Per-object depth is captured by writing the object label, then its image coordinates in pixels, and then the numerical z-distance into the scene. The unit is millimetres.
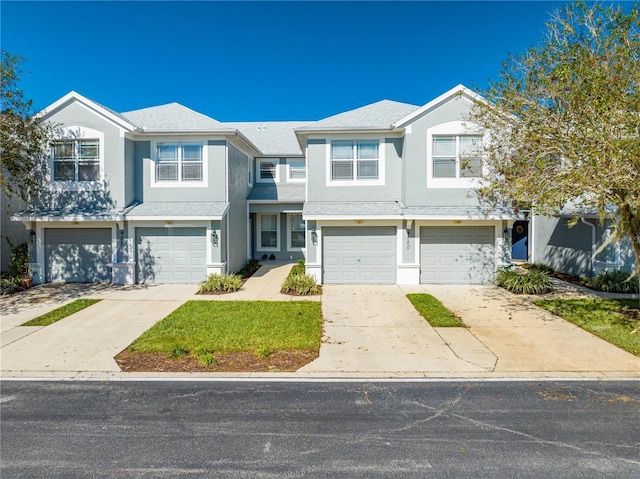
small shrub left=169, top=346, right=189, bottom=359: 7238
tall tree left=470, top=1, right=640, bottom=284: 7648
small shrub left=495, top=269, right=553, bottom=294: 12805
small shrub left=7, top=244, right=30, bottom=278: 14359
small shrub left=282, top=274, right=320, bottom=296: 12778
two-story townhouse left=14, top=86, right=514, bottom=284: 14023
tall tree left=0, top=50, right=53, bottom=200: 11305
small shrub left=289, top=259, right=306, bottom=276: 15734
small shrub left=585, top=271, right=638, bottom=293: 12680
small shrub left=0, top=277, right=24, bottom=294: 12821
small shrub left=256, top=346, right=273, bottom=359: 7270
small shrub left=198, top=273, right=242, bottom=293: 13062
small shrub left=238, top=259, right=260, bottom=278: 16359
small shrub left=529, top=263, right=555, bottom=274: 16328
